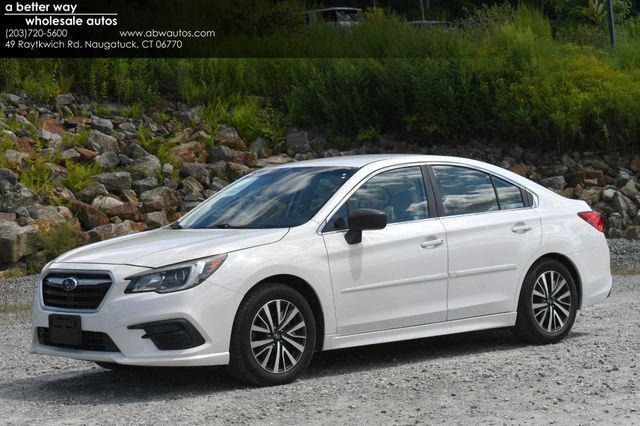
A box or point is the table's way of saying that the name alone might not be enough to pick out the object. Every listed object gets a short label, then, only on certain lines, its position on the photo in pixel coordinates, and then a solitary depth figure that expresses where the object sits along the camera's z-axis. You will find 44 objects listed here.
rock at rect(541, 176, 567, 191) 21.67
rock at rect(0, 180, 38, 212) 18.38
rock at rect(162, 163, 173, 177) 20.72
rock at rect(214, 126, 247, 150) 22.14
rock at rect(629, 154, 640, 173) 22.30
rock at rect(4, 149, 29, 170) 19.53
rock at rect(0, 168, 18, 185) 19.02
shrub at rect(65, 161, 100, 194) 19.55
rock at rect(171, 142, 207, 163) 21.33
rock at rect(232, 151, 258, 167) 21.73
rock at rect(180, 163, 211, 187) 20.86
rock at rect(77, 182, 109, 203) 19.28
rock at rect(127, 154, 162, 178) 20.50
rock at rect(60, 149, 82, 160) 20.28
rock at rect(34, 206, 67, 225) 18.16
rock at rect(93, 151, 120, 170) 20.47
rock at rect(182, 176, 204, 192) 20.44
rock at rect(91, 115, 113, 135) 21.55
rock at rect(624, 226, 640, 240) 20.62
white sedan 7.79
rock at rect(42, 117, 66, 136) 21.12
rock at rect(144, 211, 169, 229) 19.25
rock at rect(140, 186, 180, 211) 19.70
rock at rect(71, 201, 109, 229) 18.75
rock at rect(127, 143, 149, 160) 20.97
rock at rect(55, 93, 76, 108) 22.08
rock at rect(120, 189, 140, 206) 19.59
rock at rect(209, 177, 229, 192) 20.77
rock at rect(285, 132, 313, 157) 22.48
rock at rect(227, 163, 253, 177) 21.25
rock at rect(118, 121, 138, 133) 21.86
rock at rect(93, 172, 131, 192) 19.88
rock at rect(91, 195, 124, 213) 19.17
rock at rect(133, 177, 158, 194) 20.12
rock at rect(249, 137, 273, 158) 22.20
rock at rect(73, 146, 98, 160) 20.55
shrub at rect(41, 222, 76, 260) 17.38
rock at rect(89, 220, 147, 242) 18.27
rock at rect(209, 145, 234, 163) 21.67
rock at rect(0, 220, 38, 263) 17.19
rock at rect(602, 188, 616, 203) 21.40
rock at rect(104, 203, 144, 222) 19.12
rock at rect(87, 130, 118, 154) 20.83
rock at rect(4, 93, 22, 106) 21.67
